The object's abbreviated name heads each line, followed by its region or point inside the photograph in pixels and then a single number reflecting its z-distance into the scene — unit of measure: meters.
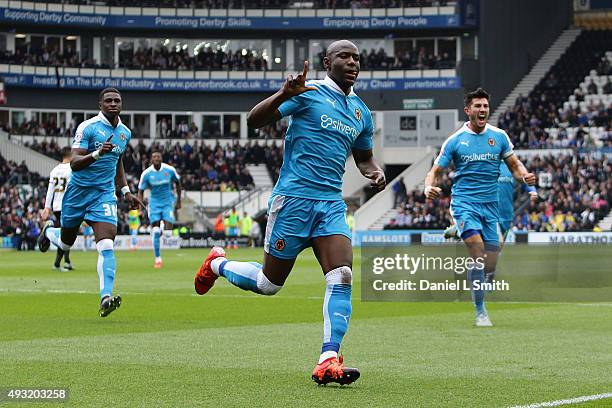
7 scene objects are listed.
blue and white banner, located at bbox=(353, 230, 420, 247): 48.66
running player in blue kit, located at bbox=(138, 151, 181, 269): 29.33
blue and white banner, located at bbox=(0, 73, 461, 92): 69.88
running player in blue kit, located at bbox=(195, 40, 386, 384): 9.54
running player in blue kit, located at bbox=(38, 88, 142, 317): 15.30
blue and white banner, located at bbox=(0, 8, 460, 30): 71.12
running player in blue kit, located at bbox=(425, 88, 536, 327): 15.34
